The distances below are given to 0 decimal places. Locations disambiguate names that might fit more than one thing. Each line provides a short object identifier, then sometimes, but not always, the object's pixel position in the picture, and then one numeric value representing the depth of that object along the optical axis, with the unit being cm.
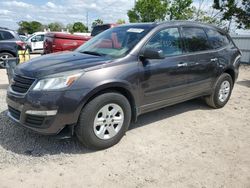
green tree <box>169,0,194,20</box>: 1982
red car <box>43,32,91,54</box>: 748
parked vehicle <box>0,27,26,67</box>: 820
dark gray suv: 258
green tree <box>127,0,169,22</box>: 2039
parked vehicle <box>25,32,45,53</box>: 1589
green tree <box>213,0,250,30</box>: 1227
